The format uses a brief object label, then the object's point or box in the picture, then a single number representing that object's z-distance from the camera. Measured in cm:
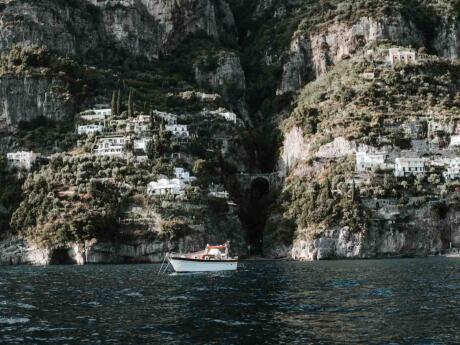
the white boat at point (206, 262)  10522
